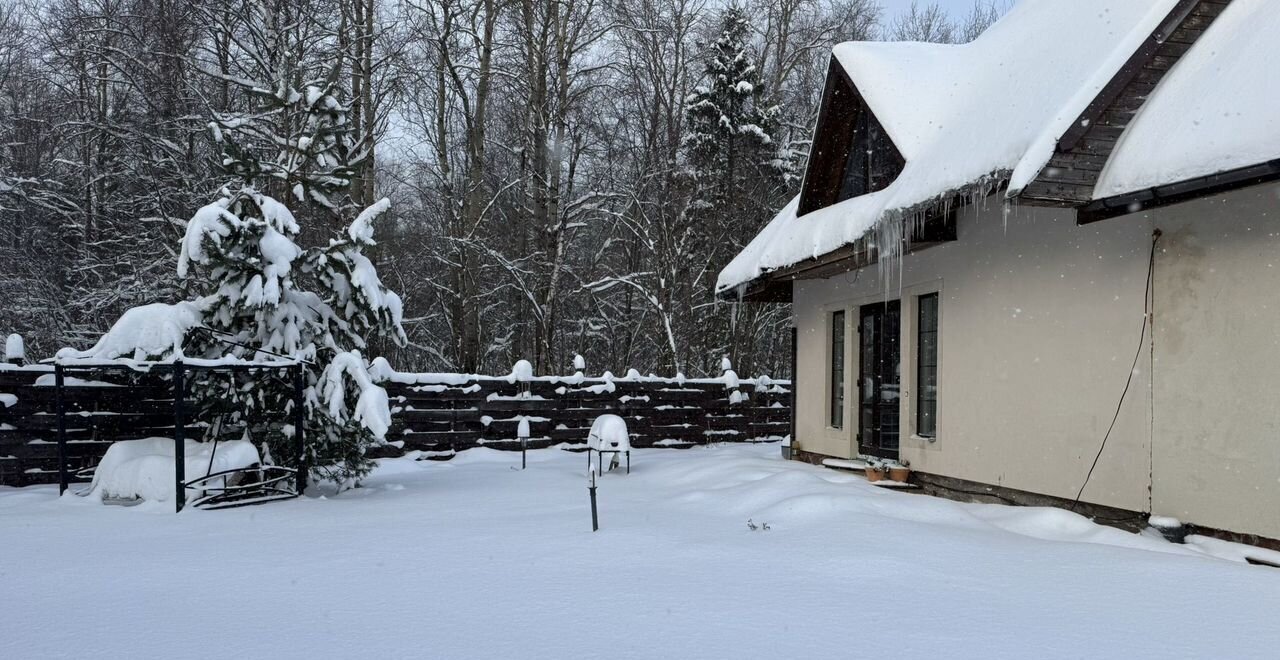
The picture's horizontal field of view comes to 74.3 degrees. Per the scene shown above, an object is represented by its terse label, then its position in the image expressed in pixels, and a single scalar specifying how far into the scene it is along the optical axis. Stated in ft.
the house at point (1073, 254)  18.40
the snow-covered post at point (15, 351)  30.58
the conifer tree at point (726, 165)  66.13
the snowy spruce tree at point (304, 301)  28.14
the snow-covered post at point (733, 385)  50.52
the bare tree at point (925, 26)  87.04
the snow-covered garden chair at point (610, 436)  35.27
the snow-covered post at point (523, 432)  38.06
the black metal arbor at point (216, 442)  25.34
